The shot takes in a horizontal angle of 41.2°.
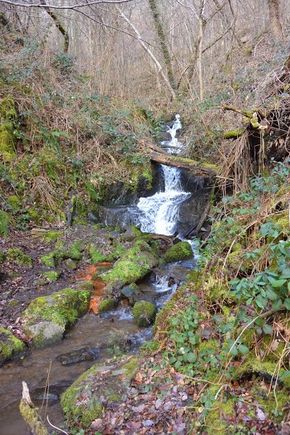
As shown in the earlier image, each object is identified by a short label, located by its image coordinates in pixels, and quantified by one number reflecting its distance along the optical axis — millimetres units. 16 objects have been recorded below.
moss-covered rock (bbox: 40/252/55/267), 7271
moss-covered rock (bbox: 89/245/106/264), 7725
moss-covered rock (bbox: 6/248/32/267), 7117
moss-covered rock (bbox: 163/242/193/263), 7867
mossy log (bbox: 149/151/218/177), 9328
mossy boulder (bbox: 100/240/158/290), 6852
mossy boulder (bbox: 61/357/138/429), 3434
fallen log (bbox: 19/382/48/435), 3090
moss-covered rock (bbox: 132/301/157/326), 5754
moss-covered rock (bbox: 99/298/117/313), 6262
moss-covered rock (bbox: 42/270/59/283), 6867
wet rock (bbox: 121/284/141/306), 6445
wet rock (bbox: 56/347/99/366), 4957
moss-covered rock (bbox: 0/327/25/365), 4977
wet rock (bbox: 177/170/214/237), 9281
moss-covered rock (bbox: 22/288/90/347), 5449
